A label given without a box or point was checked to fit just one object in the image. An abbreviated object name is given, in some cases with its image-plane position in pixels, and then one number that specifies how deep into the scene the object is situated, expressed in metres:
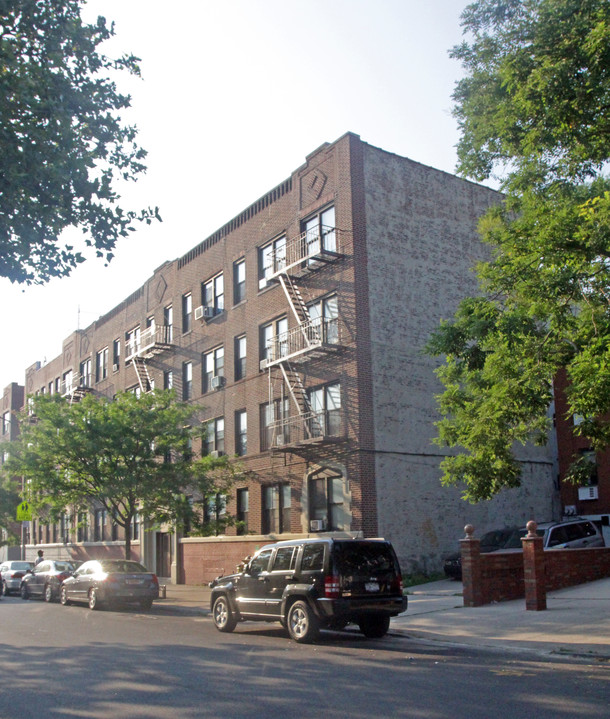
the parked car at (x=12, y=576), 31.26
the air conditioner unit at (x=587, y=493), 26.88
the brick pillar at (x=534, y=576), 14.97
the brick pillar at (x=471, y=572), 16.19
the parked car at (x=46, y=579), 25.86
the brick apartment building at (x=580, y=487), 26.58
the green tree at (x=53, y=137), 13.00
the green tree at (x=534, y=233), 12.07
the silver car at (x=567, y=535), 21.25
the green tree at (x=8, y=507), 48.66
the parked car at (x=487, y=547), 22.14
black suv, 12.46
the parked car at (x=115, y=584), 20.91
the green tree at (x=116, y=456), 25.39
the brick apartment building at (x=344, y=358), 24.08
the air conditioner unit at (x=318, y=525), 24.17
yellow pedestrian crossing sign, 34.12
